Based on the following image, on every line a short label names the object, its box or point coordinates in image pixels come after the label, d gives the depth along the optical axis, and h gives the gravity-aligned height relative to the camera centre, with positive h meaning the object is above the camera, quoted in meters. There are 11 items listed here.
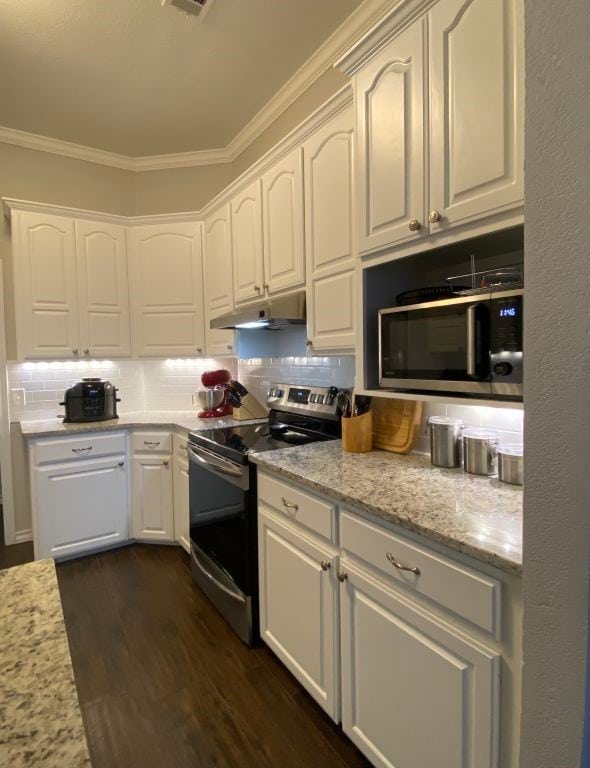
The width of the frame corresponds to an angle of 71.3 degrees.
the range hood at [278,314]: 2.06 +0.27
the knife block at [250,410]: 2.91 -0.32
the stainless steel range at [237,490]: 1.92 -0.63
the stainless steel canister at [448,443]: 1.59 -0.31
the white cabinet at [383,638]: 0.98 -0.82
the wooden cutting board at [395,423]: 1.82 -0.27
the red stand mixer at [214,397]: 3.07 -0.23
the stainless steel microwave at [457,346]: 1.13 +0.05
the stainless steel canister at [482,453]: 1.47 -0.33
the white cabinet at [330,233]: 1.75 +0.59
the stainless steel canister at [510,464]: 1.37 -0.34
